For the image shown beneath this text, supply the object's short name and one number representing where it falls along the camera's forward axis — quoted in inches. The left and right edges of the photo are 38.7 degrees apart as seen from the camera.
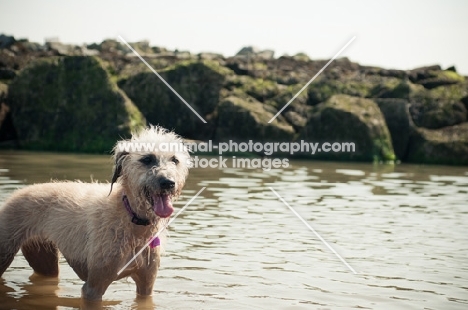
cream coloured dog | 274.4
